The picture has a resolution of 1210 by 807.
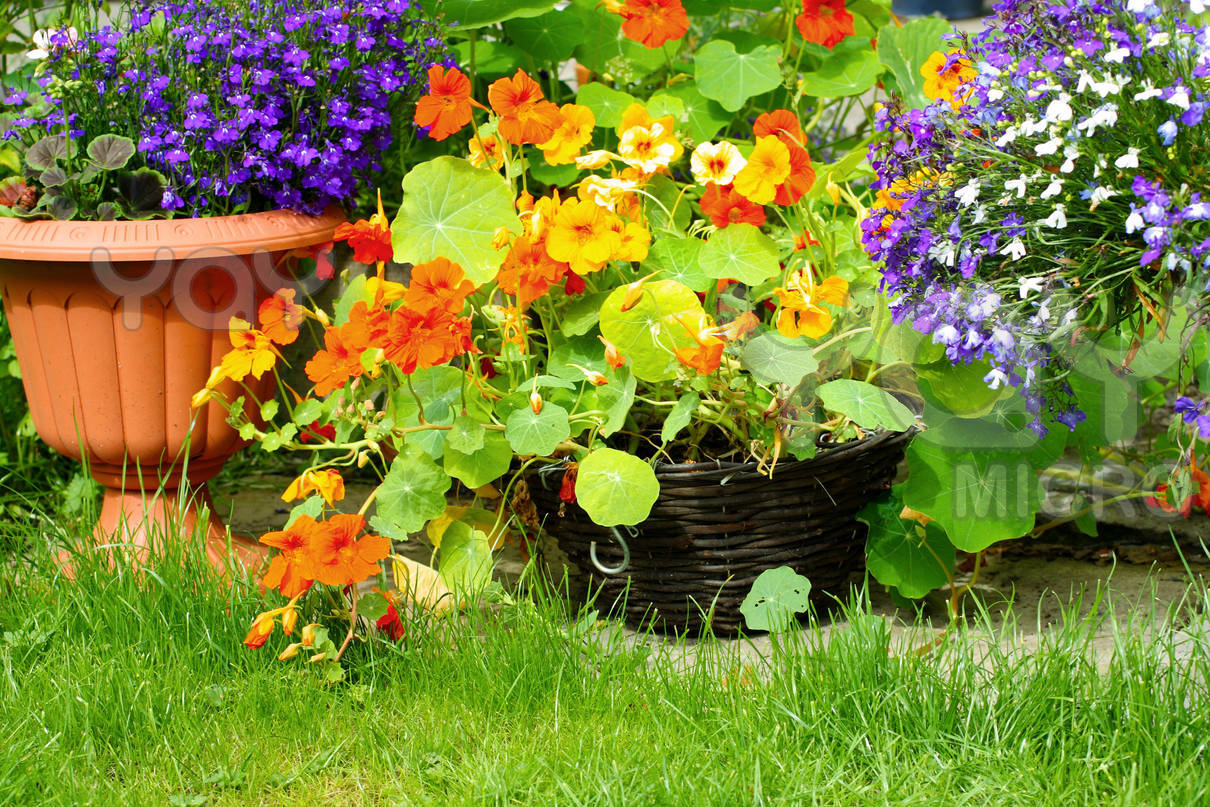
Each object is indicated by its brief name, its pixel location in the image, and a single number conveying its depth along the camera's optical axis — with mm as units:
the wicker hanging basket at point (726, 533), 3800
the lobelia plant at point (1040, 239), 3573
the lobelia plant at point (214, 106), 3908
